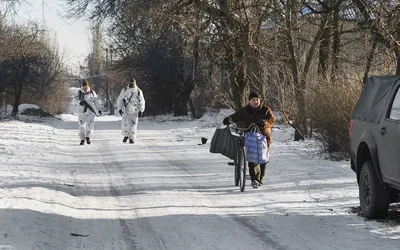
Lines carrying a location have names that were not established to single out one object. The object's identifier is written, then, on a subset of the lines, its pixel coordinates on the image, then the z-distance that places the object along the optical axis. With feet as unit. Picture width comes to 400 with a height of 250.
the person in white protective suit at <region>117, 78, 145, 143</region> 126.52
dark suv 44.17
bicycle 65.00
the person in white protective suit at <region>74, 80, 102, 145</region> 122.72
